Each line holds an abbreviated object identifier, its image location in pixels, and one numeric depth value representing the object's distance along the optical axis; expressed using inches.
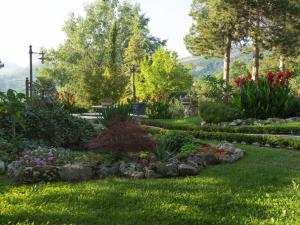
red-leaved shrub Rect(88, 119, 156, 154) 324.8
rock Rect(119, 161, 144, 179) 291.6
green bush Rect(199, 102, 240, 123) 649.0
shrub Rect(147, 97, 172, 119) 840.3
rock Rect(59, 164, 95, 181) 283.6
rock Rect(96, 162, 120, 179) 294.8
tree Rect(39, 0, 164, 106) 2288.4
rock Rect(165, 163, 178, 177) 295.7
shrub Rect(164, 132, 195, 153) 370.9
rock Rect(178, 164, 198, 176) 299.2
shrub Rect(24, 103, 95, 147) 422.6
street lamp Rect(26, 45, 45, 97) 996.1
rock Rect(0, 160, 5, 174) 309.3
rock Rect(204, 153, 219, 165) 339.3
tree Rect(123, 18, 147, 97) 2036.2
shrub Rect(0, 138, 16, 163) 335.6
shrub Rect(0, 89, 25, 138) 364.8
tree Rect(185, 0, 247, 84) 1304.1
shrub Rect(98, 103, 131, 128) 400.2
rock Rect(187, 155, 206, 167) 323.9
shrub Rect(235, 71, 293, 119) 653.9
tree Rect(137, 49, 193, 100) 1379.2
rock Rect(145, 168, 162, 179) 291.8
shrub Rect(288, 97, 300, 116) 676.1
